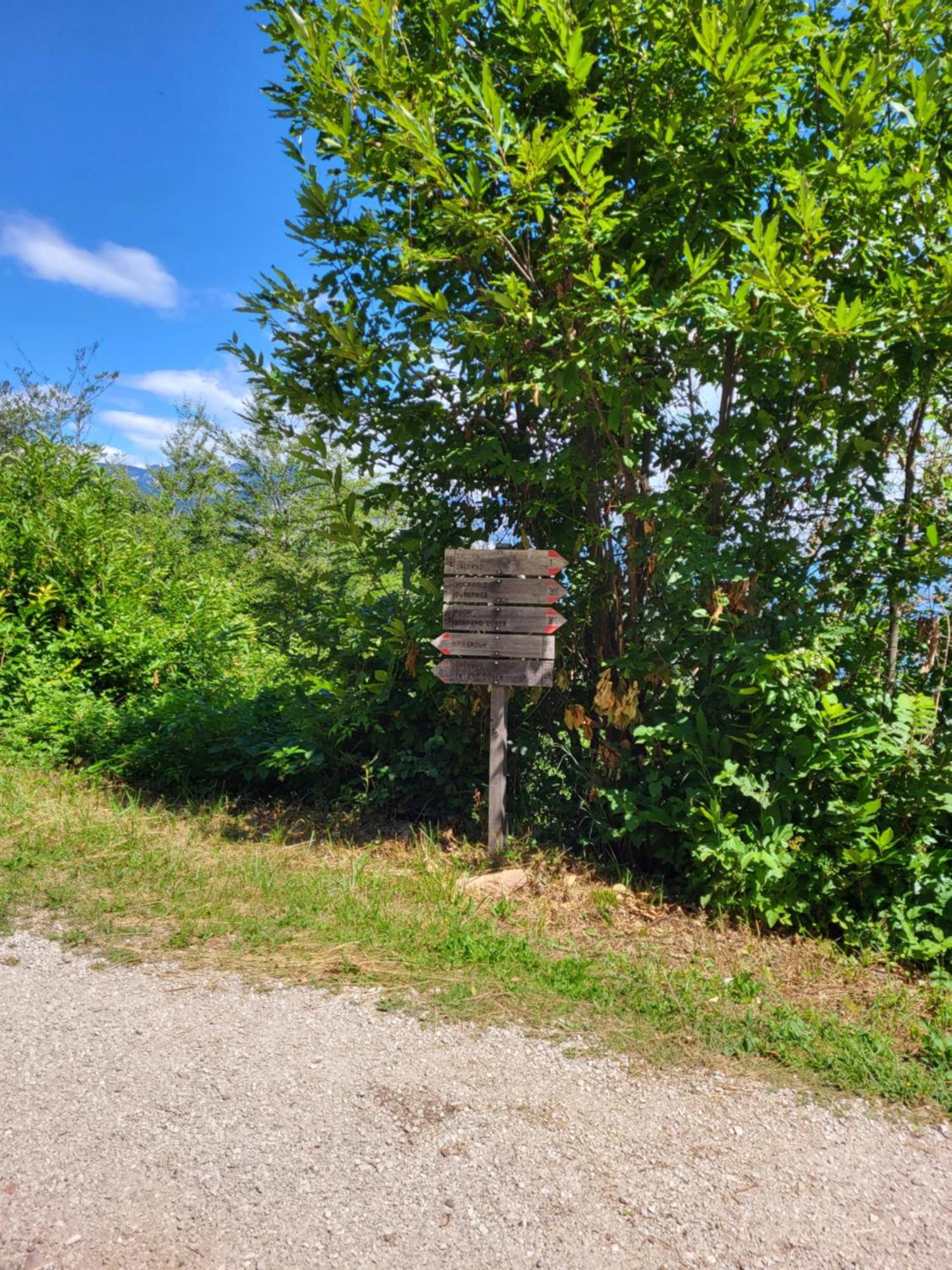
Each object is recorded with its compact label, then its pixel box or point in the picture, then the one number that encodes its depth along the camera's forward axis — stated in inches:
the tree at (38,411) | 874.8
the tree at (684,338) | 161.2
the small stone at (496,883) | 189.0
